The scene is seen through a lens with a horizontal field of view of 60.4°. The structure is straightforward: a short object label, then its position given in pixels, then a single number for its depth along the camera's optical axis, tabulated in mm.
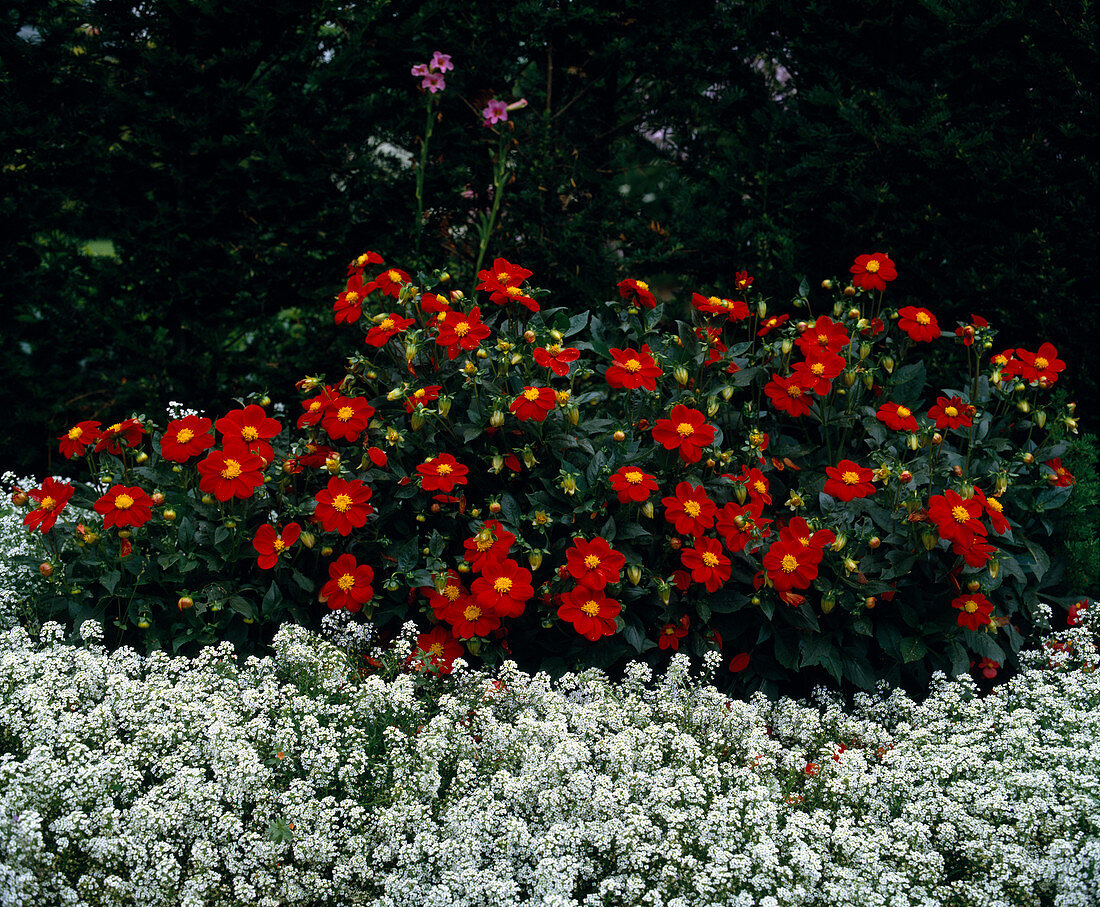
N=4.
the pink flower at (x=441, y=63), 3586
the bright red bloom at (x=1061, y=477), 2896
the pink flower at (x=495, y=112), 3666
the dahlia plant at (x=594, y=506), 2510
